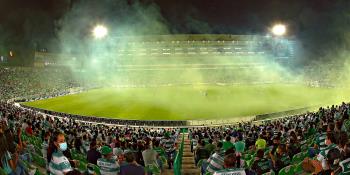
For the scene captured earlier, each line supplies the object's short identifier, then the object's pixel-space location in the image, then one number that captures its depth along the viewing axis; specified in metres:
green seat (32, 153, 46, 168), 9.59
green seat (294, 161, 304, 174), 6.88
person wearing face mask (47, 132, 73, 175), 6.20
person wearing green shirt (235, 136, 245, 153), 10.62
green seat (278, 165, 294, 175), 6.79
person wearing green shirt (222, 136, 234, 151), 9.84
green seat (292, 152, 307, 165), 8.69
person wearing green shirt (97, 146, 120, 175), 6.90
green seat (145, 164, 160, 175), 9.14
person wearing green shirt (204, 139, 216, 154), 10.65
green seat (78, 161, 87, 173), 7.69
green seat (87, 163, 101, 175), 7.26
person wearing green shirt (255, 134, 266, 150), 9.80
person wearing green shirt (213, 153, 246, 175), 4.92
